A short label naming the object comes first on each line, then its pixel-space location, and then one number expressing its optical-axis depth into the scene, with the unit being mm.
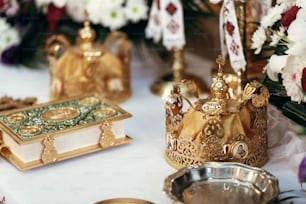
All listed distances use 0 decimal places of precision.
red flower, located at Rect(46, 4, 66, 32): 2590
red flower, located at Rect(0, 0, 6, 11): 2616
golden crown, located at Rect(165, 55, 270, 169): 1953
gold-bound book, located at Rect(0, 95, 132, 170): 2035
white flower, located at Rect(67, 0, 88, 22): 2544
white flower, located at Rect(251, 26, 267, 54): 2110
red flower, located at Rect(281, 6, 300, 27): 1961
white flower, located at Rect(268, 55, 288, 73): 1971
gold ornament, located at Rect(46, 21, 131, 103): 2396
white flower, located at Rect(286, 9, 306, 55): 1886
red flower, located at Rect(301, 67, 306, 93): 1904
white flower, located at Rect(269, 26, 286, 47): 1994
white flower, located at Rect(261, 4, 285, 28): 2049
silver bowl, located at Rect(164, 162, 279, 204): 1833
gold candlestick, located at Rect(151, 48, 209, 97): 2464
